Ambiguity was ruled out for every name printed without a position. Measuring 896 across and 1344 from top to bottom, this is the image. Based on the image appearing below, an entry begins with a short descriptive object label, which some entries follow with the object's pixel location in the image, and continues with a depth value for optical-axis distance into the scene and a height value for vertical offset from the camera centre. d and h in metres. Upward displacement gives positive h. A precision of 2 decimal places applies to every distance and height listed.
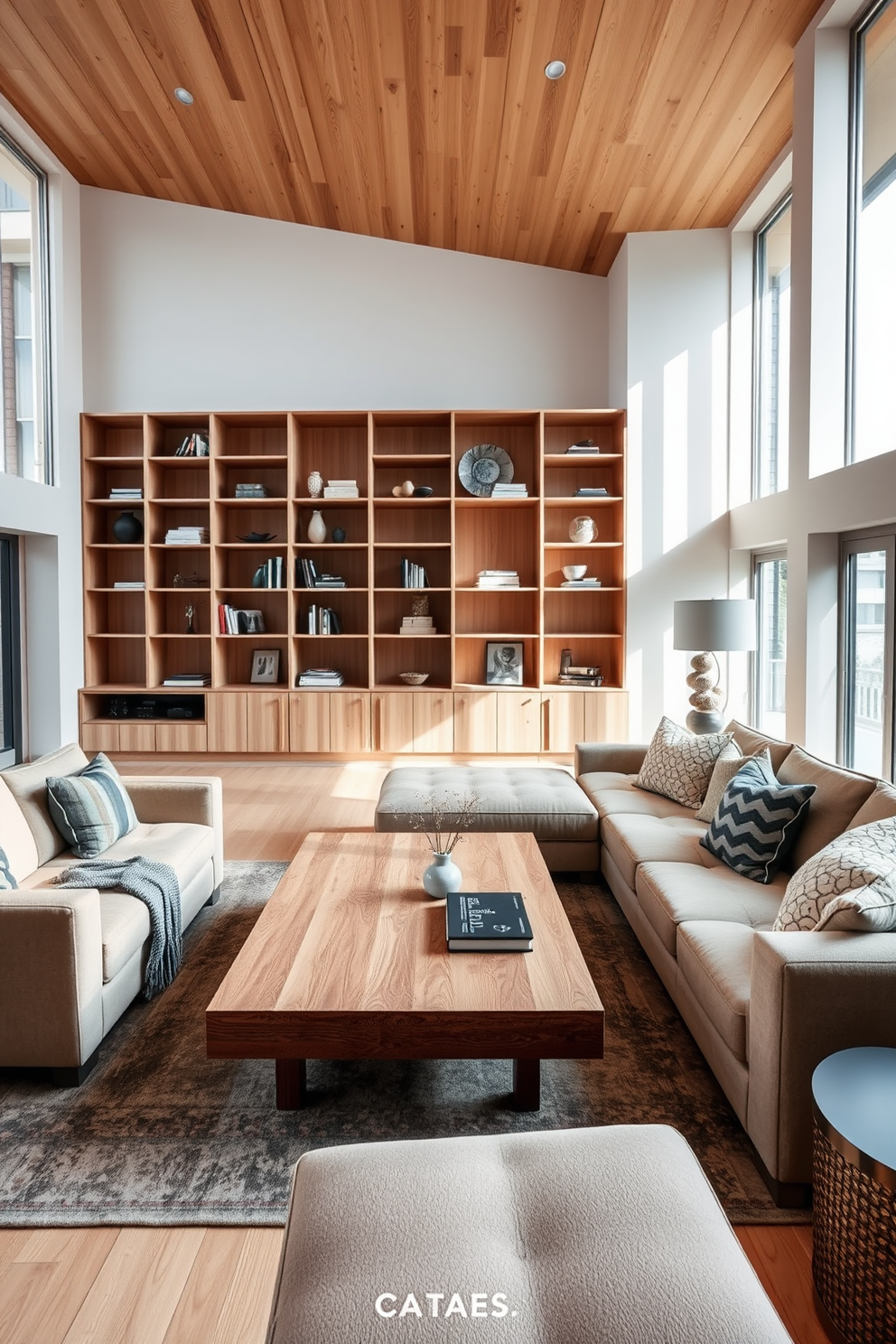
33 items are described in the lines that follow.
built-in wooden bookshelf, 6.18 +0.49
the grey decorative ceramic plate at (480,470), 6.28 +1.31
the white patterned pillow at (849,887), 1.86 -0.56
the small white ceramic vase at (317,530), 6.24 +0.87
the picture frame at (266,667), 6.50 -0.13
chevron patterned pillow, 2.76 -0.59
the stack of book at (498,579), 6.29 +0.51
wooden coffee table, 1.89 -0.80
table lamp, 4.45 +0.10
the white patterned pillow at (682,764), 3.68 -0.52
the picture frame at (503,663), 6.43 -0.12
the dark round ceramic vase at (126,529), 6.27 +0.89
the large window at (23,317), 5.49 +2.23
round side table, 1.33 -0.91
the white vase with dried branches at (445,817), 3.34 -0.72
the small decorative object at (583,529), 6.14 +0.85
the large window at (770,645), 5.30 +0.00
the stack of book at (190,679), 6.34 -0.22
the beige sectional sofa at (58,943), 2.13 -0.79
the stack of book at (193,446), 6.17 +1.47
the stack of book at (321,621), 6.37 +0.21
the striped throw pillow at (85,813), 2.99 -0.58
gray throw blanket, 2.66 -0.77
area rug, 1.79 -1.14
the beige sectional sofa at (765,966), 1.74 -0.78
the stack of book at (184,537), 6.27 +0.84
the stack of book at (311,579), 6.31 +0.52
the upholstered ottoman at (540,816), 3.69 -0.73
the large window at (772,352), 5.30 +1.90
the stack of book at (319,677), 6.34 -0.21
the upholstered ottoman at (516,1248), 1.02 -0.80
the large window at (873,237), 3.69 +1.84
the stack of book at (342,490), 6.20 +1.15
